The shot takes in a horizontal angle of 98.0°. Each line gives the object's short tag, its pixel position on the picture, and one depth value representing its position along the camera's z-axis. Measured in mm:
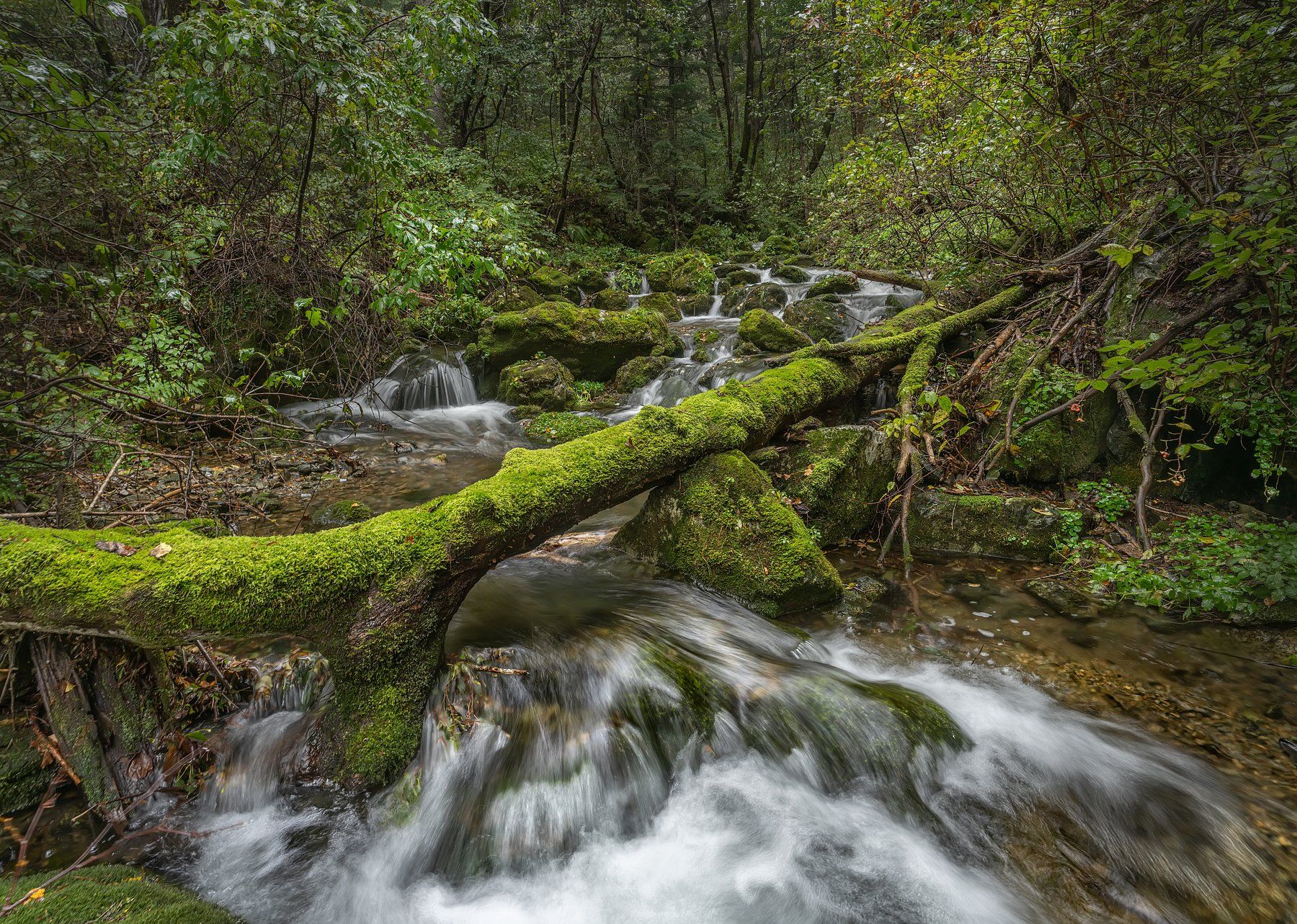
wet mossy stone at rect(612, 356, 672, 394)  11242
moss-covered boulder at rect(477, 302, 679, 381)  11453
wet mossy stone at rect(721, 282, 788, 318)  14031
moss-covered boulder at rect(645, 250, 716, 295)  16531
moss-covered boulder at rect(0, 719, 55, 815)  2631
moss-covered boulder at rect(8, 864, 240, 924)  1880
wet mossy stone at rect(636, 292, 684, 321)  14641
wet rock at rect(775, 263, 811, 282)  16078
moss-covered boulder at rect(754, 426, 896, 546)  5312
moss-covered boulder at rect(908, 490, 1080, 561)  5113
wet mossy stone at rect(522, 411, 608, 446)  9227
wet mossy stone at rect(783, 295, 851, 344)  11625
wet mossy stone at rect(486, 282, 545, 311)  12367
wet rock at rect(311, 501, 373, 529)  5551
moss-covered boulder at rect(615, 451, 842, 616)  4477
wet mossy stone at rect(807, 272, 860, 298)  13844
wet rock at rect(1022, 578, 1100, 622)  4461
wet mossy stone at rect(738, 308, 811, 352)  10984
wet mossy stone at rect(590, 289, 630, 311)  14539
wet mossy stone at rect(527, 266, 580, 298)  14406
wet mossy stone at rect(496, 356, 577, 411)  10750
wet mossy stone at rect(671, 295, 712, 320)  15359
